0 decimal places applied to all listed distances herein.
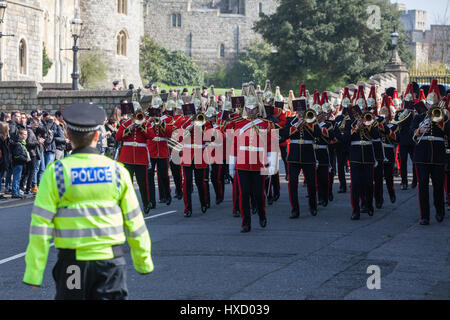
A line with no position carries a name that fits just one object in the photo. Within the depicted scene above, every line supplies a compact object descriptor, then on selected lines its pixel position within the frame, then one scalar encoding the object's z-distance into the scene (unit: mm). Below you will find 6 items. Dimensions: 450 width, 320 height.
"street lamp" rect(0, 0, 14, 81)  25234
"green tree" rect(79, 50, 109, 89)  58469
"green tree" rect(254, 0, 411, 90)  50500
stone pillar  42125
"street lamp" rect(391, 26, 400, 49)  37969
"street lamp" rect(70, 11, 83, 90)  27214
